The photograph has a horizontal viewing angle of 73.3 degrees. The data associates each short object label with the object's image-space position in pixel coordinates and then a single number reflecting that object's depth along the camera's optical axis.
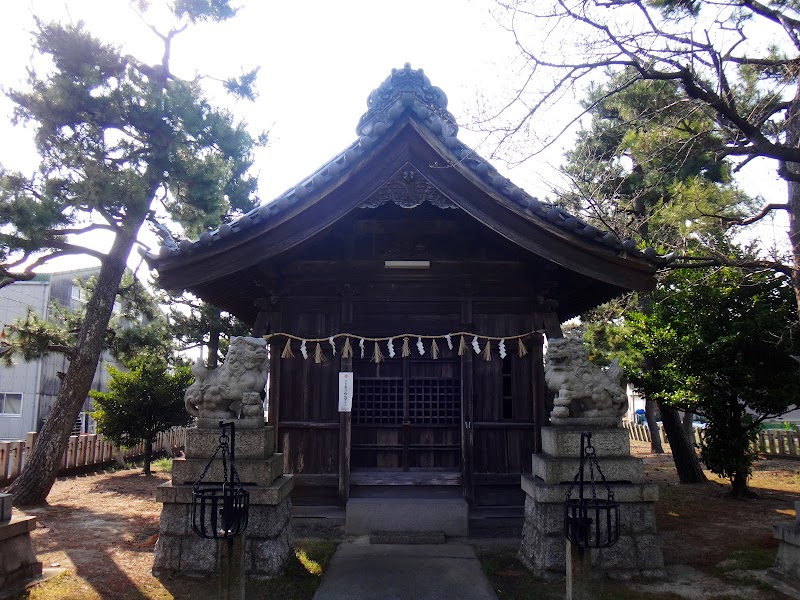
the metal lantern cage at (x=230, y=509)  4.46
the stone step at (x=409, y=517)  7.74
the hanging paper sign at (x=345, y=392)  8.20
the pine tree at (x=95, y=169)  11.02
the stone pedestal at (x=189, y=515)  6.05
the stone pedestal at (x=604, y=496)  6.15
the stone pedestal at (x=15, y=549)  5.65
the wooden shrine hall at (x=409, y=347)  8.34
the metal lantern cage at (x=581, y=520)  4.36
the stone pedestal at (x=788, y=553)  5.87
